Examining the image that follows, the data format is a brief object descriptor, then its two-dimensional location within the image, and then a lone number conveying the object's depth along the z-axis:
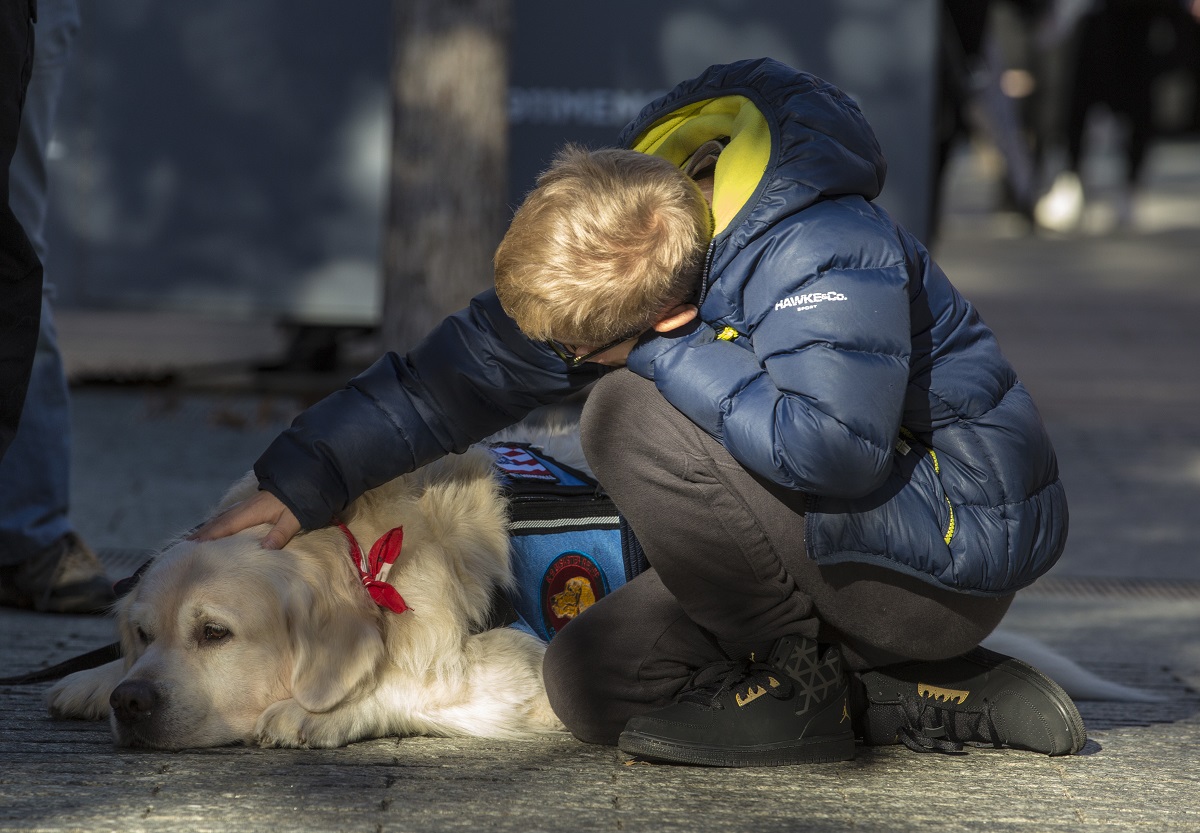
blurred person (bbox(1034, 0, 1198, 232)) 24.94
